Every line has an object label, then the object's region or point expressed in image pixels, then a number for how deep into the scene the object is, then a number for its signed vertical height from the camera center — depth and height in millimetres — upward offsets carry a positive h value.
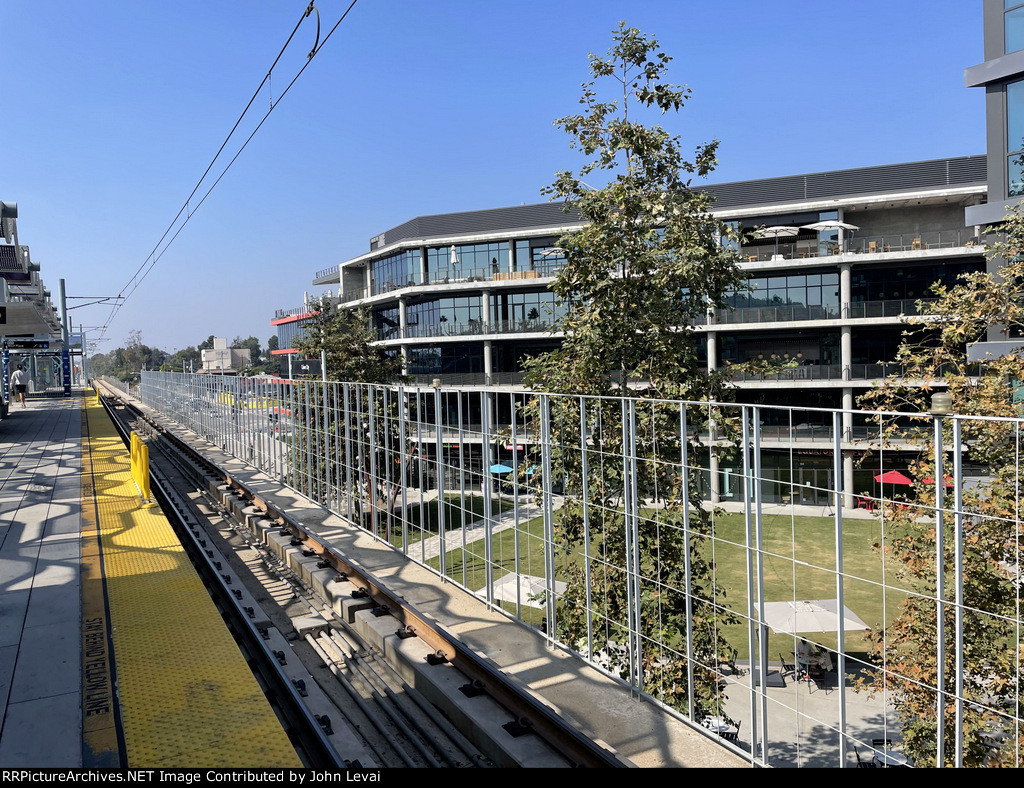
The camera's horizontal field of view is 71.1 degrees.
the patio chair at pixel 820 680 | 10136 -4844
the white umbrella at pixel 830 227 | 32938 +6148
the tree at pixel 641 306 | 6688 +724
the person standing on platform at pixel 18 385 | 48956 -159
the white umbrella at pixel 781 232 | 30688 +5606
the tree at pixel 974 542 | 6344 -1731
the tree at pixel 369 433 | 8156 -751
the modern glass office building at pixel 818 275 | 34344 +4410
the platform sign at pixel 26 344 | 34700 +1931
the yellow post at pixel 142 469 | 11977 -1549
